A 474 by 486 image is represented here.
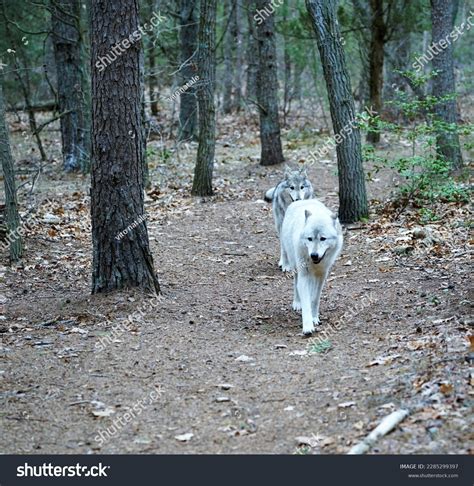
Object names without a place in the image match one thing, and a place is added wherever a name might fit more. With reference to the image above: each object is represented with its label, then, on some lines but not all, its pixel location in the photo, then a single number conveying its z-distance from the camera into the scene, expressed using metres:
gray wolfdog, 10.90
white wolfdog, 7.49
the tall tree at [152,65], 21.17
